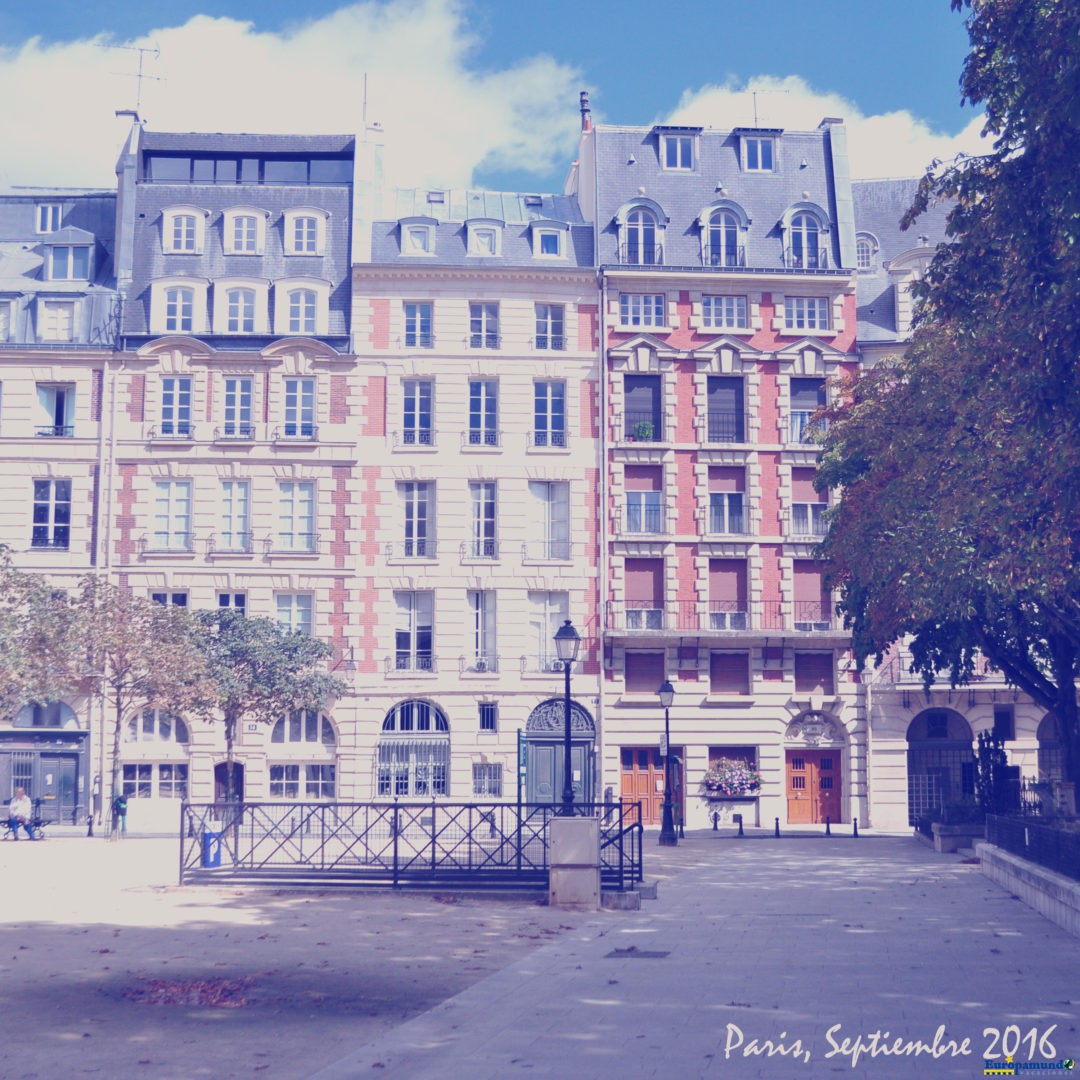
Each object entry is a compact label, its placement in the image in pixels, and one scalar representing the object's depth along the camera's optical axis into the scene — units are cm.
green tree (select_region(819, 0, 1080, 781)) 1435
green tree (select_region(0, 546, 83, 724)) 3189
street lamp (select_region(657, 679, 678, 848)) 3412
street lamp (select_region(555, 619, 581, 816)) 2192
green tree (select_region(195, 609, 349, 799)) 3634
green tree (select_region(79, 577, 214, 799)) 3425
